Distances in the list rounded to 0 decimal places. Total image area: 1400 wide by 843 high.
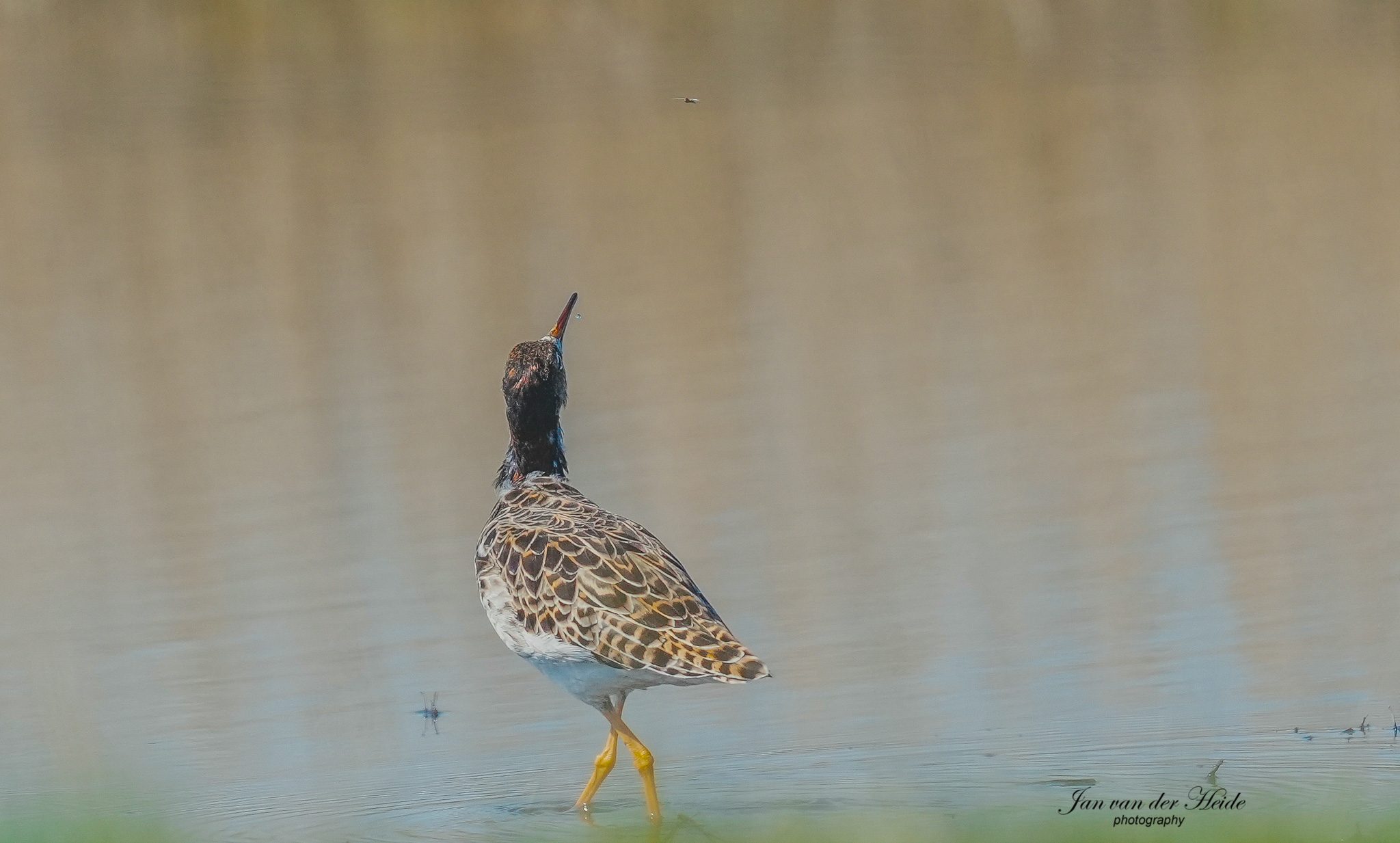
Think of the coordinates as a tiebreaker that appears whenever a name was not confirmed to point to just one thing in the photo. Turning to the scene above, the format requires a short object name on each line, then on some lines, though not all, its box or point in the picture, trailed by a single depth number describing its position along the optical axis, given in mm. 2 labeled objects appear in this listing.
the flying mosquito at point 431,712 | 19250
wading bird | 15477
